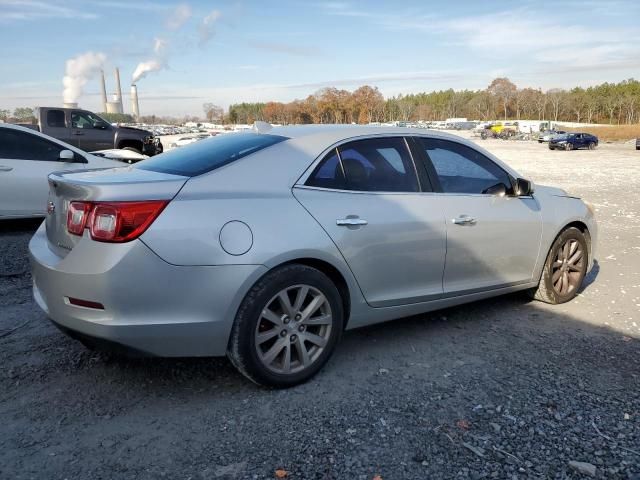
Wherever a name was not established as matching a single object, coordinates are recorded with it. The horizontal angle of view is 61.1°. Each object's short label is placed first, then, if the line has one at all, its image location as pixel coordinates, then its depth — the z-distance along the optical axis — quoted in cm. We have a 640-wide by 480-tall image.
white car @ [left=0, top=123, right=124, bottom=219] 730
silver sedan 277
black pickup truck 1510
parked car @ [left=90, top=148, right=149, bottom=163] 1048
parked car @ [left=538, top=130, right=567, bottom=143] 5085
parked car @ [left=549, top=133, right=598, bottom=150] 4103
